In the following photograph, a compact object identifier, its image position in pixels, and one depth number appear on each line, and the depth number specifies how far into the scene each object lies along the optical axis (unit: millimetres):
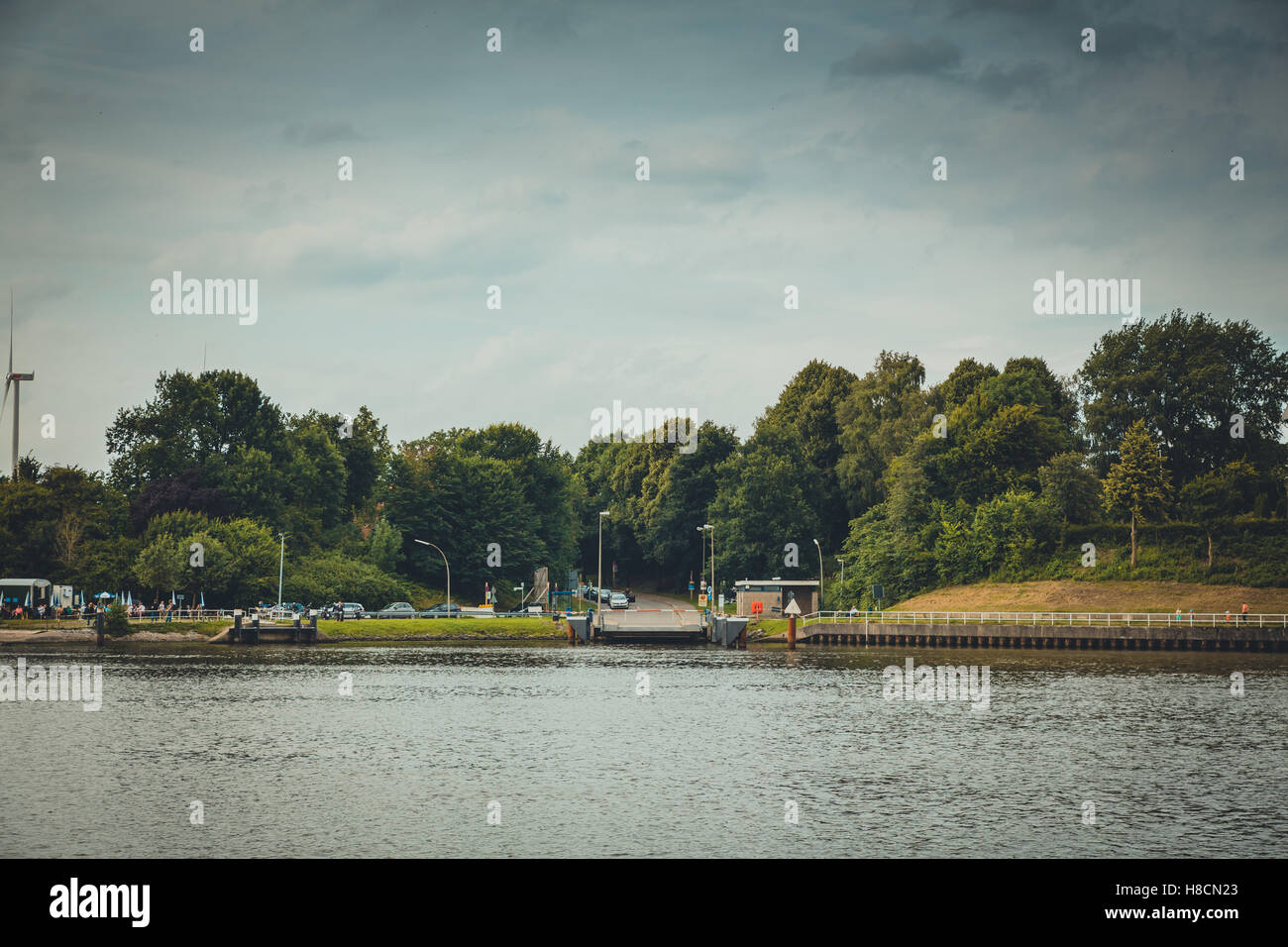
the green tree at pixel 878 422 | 135375
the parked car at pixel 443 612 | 116250
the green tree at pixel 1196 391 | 119688
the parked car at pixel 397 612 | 115312
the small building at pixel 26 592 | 102250
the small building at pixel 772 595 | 118938
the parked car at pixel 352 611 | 113000
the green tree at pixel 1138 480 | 109938
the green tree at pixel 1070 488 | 115188
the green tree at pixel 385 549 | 128375
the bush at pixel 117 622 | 93688
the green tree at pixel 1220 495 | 110500
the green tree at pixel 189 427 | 123312
